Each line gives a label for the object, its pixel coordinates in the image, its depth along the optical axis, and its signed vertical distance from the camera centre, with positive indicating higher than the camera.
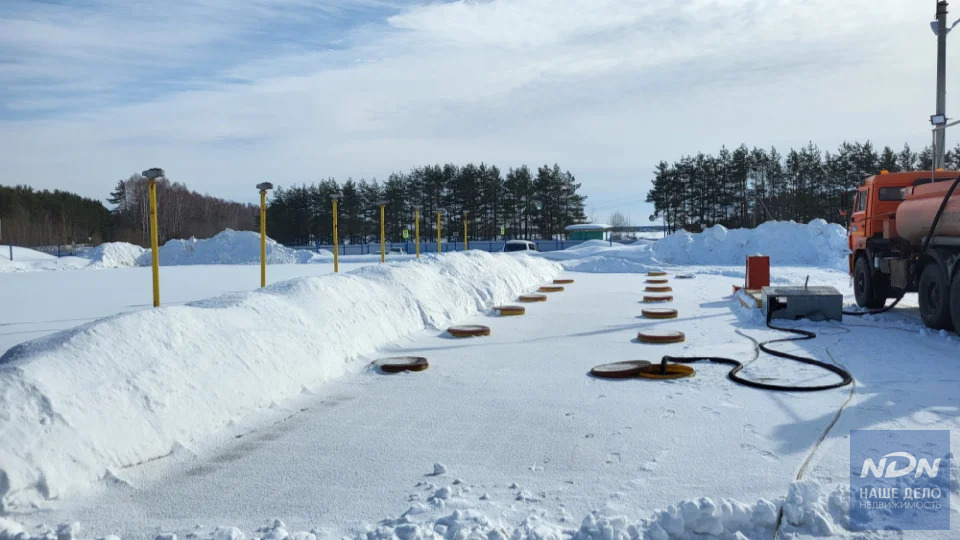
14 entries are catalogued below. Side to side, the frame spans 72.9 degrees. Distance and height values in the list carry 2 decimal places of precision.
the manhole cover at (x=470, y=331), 9.91 -1.36
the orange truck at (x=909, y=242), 9.59 -0.09
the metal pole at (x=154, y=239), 8.11 +0.08
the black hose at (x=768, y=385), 6.37 -1.45
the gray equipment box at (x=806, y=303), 10.96 -1.11
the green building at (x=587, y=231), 56.69 +0.86
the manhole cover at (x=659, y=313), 11.66 -1.33
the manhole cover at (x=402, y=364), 7.46 -1.41
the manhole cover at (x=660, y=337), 9.12 -1.37
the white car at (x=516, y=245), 37.56 -0.24
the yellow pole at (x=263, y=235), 12.60 +0.18
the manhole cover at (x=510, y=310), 12.53 -1.33
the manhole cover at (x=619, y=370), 7.06 -1.43
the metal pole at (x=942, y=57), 17.52 +4.96
